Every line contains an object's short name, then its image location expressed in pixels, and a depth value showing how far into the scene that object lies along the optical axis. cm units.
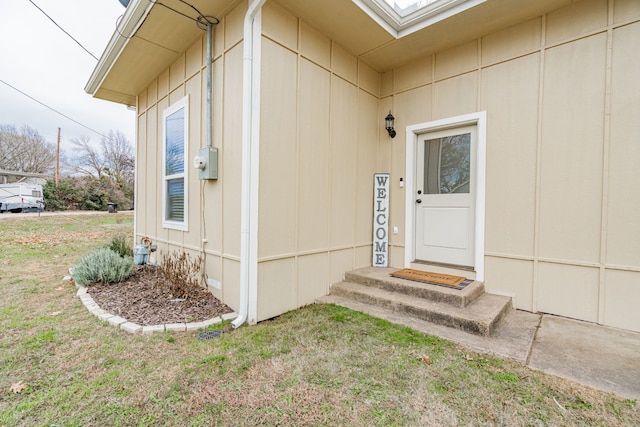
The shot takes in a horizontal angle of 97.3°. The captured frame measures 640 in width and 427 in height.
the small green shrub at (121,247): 555
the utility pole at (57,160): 2011
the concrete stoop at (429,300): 270
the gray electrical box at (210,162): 338
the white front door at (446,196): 374
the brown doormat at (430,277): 335
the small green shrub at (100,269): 395
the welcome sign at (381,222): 430
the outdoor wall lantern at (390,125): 425
